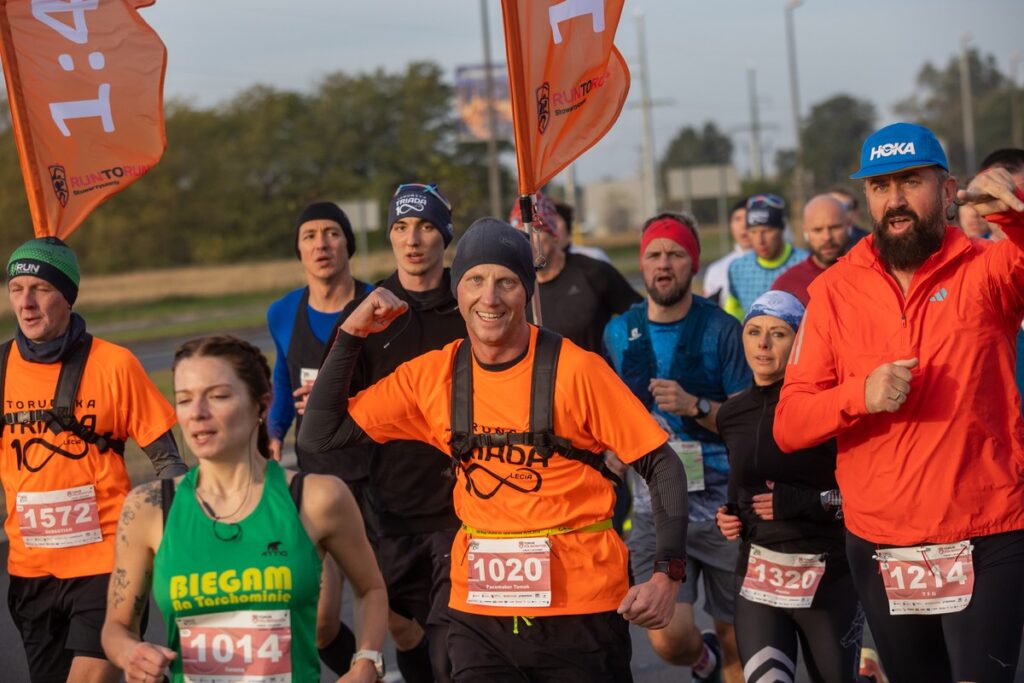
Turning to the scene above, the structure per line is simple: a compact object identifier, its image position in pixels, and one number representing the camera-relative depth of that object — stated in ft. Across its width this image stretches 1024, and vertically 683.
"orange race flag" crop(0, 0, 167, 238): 21.33
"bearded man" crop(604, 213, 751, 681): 21.53
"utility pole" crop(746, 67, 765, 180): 275.65
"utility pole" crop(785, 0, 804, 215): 150.61
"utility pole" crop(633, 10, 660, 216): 172.24
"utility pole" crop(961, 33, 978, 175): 224.12
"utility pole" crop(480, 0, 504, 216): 110.52
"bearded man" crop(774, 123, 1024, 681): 14.58
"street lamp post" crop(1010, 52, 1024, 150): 301.30
